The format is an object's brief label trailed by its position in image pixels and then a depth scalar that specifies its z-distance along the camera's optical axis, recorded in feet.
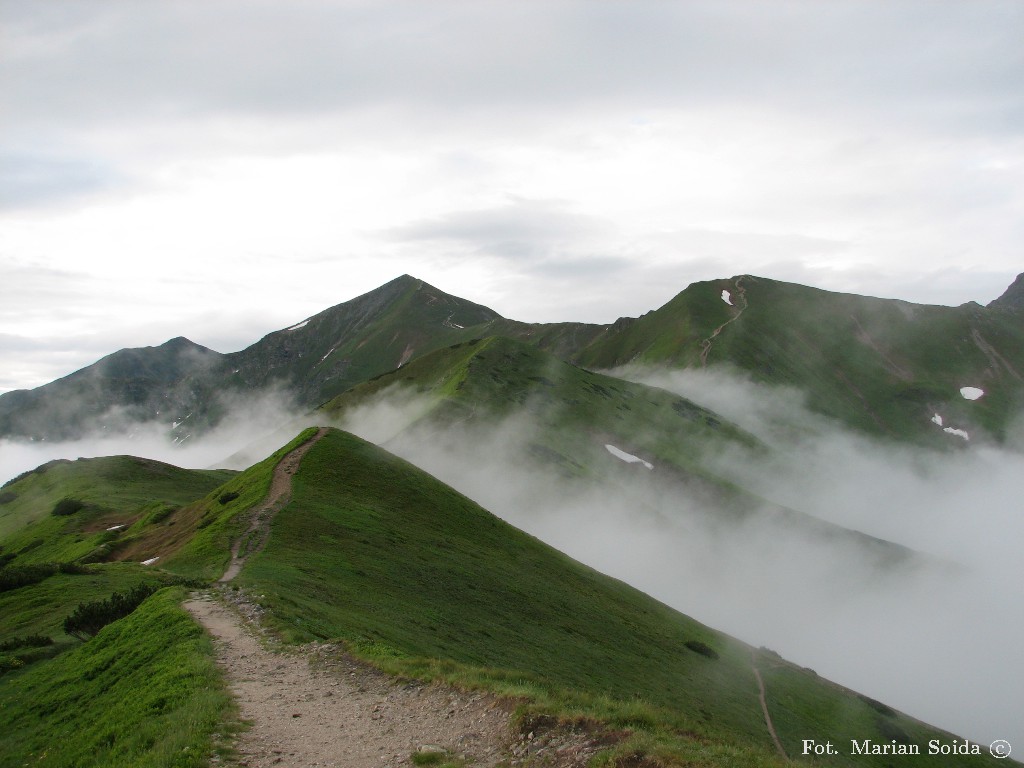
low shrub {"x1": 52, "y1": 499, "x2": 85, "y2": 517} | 247.70
